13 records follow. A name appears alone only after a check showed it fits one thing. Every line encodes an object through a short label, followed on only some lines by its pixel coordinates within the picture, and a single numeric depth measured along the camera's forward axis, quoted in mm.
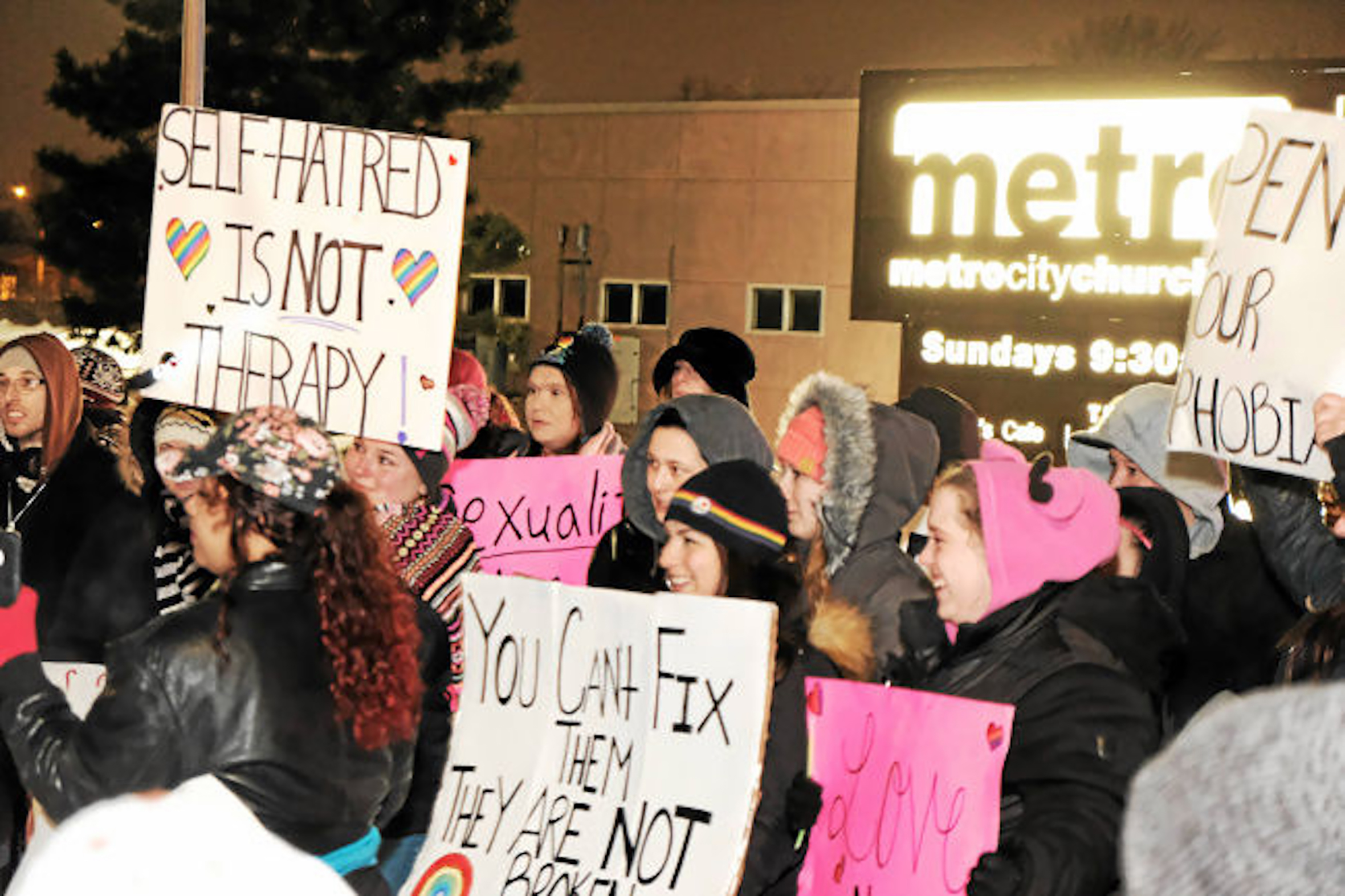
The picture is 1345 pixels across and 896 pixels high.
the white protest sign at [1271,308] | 4973
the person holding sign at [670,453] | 5523
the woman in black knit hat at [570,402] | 7566
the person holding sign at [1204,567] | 5453
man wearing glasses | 6328
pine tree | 29594
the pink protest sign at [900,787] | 3744
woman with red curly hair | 3547
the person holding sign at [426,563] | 4809
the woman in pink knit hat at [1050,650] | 3561
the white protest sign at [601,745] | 4031
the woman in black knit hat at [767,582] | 4152
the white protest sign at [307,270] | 5328
